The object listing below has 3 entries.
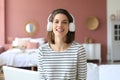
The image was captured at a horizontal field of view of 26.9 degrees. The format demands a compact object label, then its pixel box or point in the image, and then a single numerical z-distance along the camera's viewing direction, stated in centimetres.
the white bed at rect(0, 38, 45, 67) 646
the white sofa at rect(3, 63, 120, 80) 278
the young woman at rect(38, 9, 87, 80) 166
